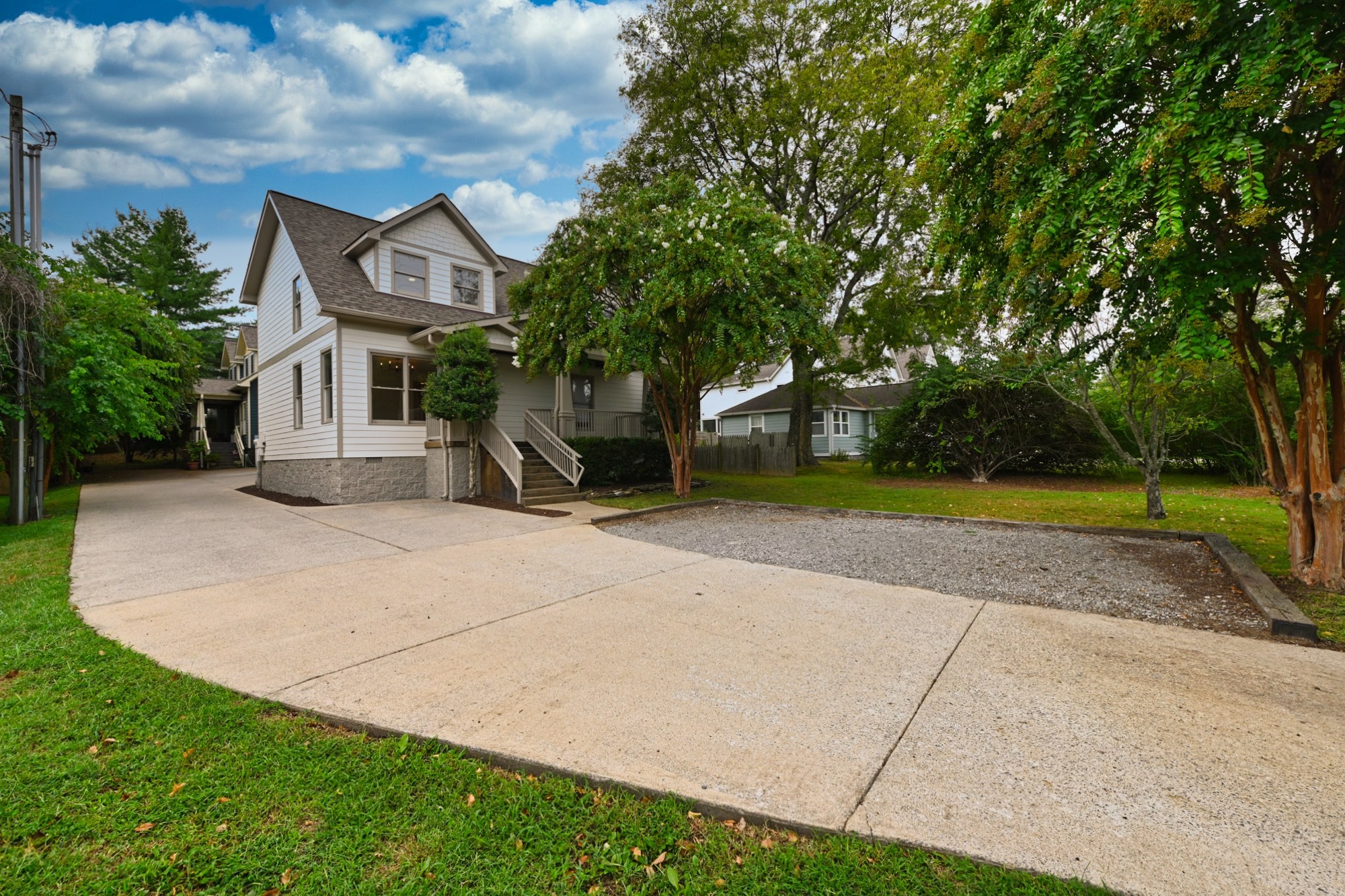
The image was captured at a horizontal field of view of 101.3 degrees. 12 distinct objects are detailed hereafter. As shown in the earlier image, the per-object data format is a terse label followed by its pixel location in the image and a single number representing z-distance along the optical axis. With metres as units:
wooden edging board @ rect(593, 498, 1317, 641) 3.82
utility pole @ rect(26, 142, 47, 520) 9.45
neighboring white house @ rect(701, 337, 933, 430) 31.30
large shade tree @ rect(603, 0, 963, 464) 14.87
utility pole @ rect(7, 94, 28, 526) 8.66
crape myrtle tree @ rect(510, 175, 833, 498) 9.19
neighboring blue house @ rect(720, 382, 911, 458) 28.42
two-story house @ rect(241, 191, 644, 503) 11.44
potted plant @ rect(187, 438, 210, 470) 20.86
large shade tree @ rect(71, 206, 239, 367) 27.72
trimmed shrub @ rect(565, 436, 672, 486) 13.05
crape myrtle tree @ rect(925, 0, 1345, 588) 3.52
